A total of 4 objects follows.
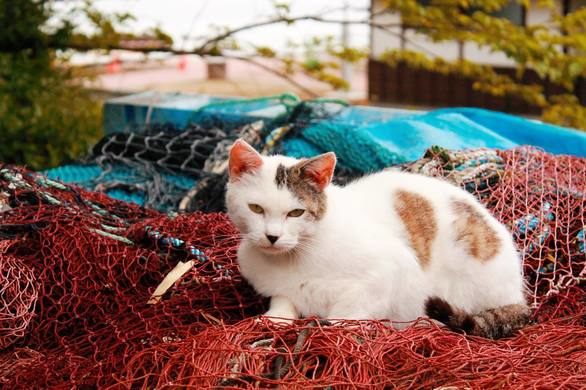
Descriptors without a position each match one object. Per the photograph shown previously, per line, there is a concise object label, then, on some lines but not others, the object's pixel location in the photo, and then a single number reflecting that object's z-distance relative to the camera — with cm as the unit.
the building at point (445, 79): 941
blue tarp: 378
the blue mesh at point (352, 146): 362
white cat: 200
